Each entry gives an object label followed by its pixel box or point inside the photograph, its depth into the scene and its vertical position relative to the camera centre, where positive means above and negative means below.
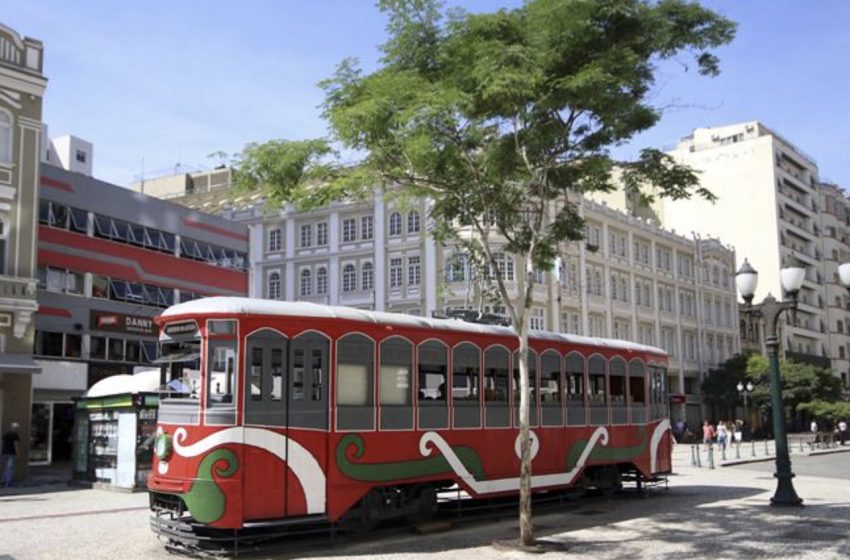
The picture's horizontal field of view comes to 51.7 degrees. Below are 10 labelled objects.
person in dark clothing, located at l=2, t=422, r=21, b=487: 22.27 -1.35
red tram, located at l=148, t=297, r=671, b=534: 11.60 -0.25
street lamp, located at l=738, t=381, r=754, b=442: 54.98 +0.24
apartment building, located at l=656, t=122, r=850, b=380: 73.81 +15.82
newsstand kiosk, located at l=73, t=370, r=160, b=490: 20.45 -0.75
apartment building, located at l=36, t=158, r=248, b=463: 28.42 +4.22
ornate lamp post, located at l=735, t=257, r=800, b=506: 16.70 +0.79
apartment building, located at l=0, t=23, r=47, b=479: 24.08 +5.29
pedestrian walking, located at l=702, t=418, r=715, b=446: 33.27 -1.56
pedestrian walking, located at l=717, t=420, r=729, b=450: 40.34 -1.95
